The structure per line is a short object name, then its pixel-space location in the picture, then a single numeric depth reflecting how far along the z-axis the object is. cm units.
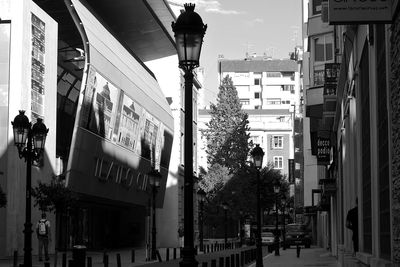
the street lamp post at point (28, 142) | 1878
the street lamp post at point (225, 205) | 6039
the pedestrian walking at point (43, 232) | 3041
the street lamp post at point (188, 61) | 1098
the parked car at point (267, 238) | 7325
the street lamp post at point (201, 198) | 5279
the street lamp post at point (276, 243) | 4480
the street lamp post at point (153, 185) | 3641
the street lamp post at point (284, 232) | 6172
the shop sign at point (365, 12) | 970
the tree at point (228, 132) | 8138
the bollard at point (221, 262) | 2002
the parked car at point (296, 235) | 6431
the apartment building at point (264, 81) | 15700
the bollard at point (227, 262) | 2206
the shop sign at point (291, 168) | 11444
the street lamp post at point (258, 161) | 2637
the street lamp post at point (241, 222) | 7474
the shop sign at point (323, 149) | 4572
